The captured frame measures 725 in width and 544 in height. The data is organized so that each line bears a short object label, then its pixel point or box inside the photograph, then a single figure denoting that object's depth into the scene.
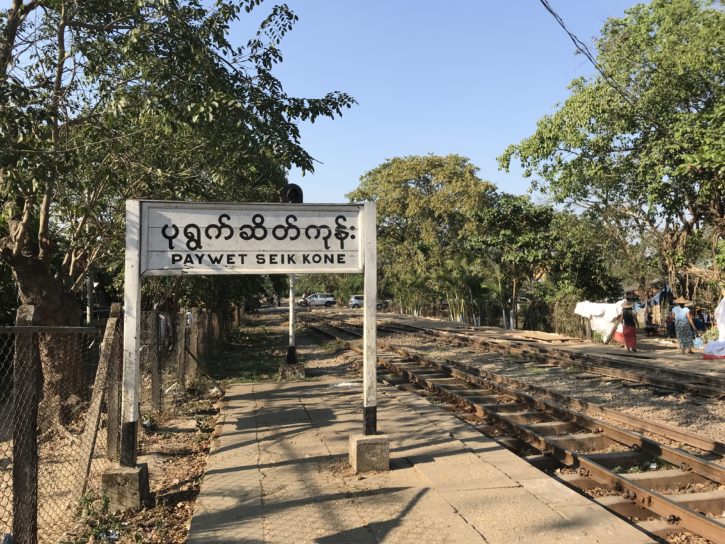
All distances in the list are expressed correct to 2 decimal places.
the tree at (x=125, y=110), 7.32
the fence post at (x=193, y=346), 12.52
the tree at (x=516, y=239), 25.52
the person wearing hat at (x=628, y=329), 17.11
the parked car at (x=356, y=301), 63.84
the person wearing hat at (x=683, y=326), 16.02
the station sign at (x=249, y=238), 5.76
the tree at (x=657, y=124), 17.86
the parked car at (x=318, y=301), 72.19
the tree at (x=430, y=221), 34.78
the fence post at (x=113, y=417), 6.46
